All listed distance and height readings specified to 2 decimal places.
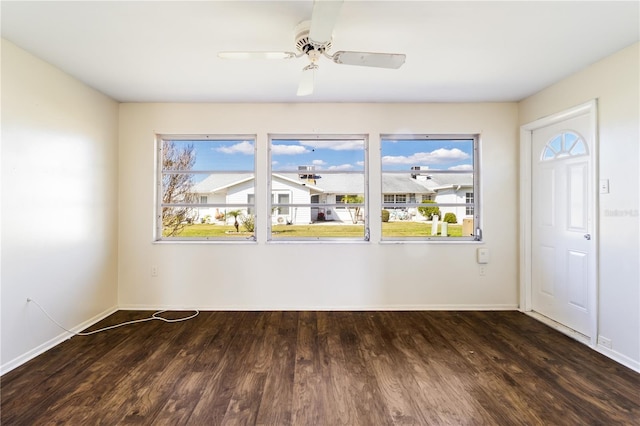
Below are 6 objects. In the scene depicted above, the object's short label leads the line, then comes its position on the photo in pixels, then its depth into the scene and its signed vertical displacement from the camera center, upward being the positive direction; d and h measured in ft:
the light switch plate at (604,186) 7.89 +0.74
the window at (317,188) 11.76 +1.06
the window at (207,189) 11.74 +1.03
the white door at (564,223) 8.70 -0.35
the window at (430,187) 11.73 +1.09
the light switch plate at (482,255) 11.30 -1.68
